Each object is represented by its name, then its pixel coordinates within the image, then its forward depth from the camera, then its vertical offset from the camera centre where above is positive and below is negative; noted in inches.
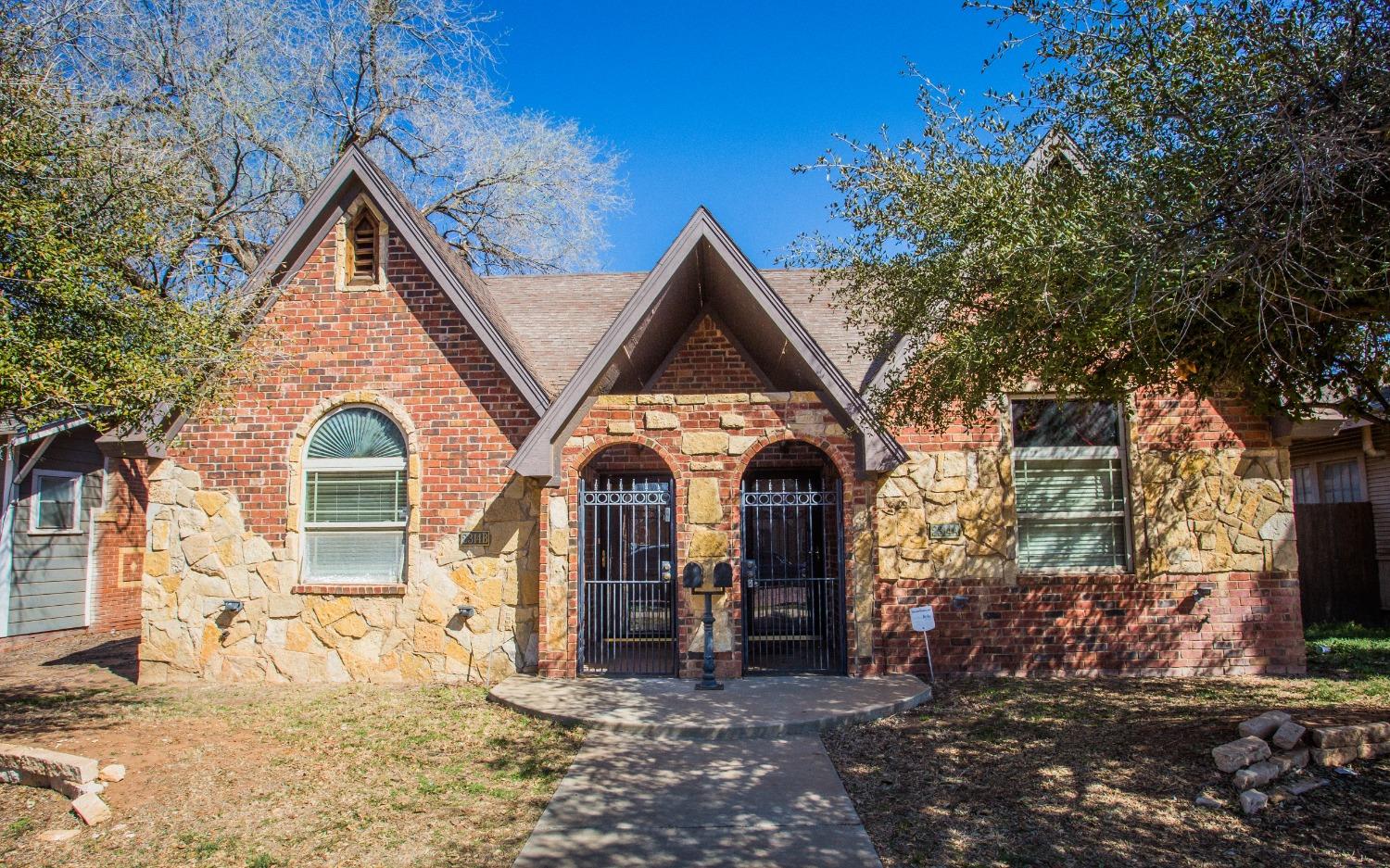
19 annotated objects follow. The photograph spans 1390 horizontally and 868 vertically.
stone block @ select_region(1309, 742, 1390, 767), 234.7 -66.4
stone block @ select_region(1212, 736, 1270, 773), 230.7 -64.5
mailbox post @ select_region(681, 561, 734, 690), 348.8 -26.8
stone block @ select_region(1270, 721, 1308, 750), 238.1 -61.5
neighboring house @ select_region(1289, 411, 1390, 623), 543.8 -25.1
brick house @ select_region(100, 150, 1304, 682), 374.9 +8.1
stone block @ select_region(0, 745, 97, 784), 238.1 -64.9
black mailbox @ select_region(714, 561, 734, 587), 354.9 -21.4
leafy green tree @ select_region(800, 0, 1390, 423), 189.6 +74.5
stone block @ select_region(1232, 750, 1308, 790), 221.5 -67.0
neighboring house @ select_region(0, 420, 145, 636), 530.3 -5.2
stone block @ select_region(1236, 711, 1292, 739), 246.4 -60.6
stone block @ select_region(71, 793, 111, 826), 221.6 -71.5
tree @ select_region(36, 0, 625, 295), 723.4 +366.5
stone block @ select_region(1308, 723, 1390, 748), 235.8 -61.5
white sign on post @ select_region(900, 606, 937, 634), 348.5 -39.7
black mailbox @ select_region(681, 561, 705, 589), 358.9 -21.9
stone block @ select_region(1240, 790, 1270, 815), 210.7 -70.5
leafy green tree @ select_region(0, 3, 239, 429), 252.7 +78.0
